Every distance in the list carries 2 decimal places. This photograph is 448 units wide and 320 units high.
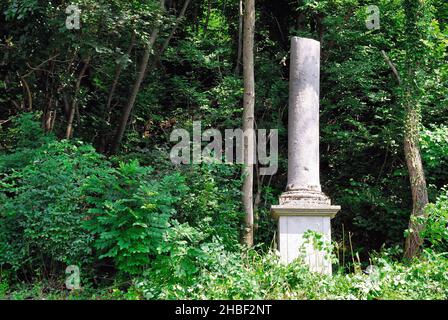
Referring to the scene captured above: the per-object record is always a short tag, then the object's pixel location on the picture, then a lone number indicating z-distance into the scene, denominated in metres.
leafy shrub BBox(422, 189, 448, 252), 7.71
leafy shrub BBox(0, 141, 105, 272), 7.46
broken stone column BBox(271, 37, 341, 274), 7.61
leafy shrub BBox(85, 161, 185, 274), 7.24
